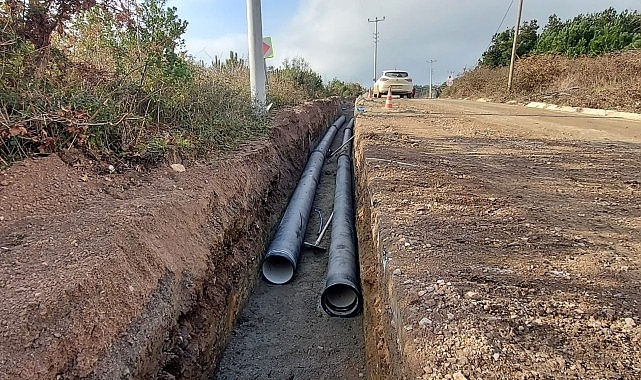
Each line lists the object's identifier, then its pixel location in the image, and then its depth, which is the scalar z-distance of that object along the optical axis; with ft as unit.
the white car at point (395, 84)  65.57
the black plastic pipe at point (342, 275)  11.76
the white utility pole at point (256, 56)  23.24
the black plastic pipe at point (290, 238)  14.32
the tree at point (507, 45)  76.84
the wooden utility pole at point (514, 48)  59.98
